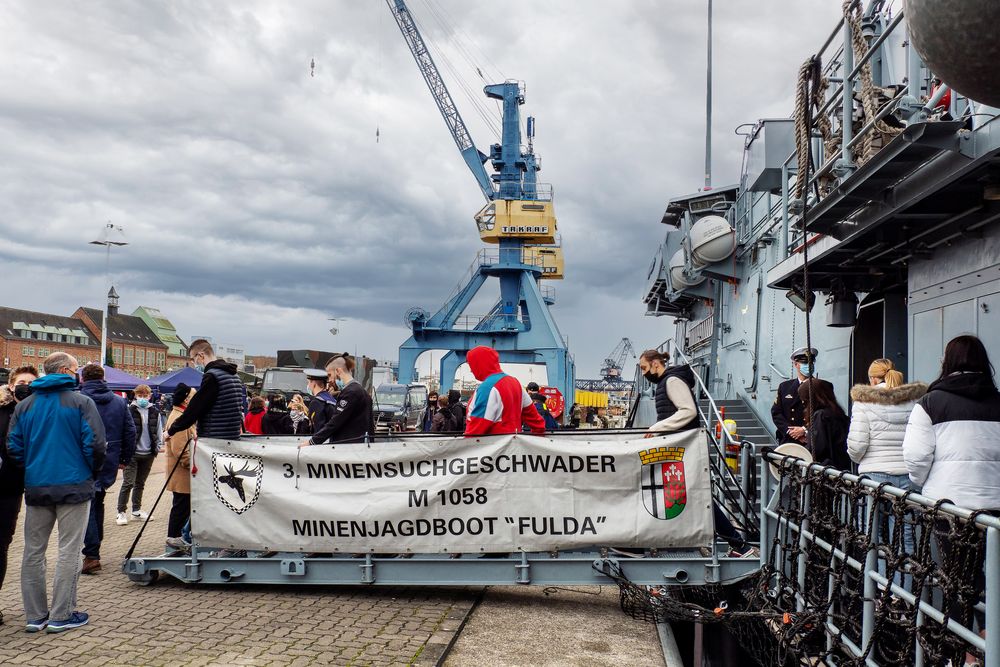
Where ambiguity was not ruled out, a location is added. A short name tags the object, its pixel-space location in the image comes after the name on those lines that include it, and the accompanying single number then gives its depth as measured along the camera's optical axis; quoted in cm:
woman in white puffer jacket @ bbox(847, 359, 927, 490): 468
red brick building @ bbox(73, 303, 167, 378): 10019
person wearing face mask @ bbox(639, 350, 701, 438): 588
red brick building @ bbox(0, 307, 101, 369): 8594
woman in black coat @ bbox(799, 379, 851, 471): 573
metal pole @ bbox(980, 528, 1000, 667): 258
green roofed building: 11231
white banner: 574
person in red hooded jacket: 601
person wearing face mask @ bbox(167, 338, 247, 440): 648
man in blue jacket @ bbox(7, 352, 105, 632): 502
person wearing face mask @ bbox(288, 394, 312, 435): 1127
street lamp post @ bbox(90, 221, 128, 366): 3070
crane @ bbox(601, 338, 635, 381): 8369
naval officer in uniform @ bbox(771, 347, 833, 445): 783
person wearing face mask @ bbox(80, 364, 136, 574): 671
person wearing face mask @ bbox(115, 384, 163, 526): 938
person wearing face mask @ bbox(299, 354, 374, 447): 644
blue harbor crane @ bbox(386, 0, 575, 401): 3891
